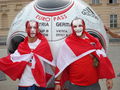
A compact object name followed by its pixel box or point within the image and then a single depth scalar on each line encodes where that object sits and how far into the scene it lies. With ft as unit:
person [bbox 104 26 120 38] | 15.40
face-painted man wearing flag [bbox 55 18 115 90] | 11.76
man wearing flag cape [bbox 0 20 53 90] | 12.24
